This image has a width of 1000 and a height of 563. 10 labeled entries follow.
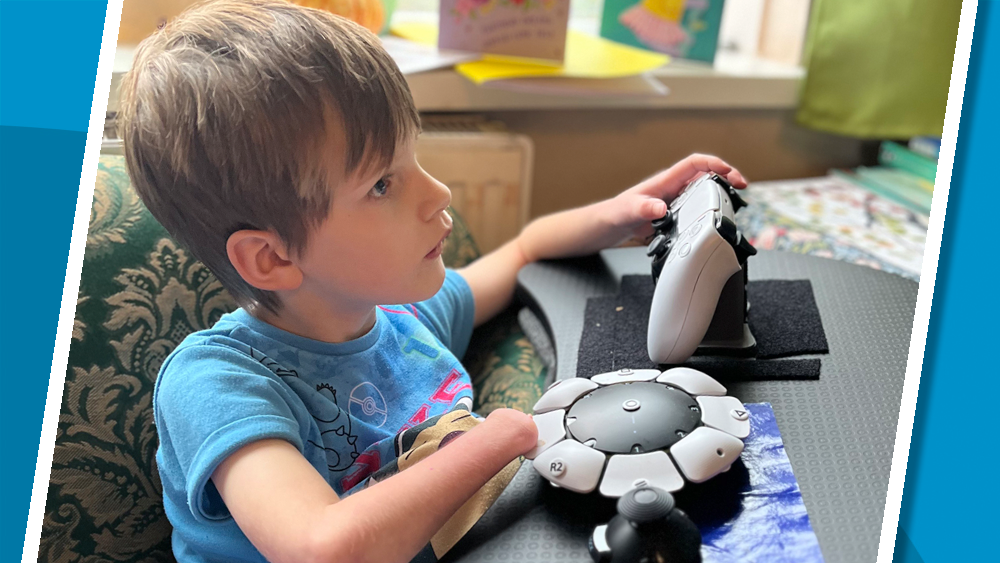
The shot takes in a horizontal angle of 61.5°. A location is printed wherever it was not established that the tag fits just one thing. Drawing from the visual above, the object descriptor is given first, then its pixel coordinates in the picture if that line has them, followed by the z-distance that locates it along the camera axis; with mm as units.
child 614
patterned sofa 808
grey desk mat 585
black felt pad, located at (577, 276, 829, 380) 769
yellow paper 1358
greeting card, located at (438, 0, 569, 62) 1363
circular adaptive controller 589
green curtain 1471
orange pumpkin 1261
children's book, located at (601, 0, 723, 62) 1544
